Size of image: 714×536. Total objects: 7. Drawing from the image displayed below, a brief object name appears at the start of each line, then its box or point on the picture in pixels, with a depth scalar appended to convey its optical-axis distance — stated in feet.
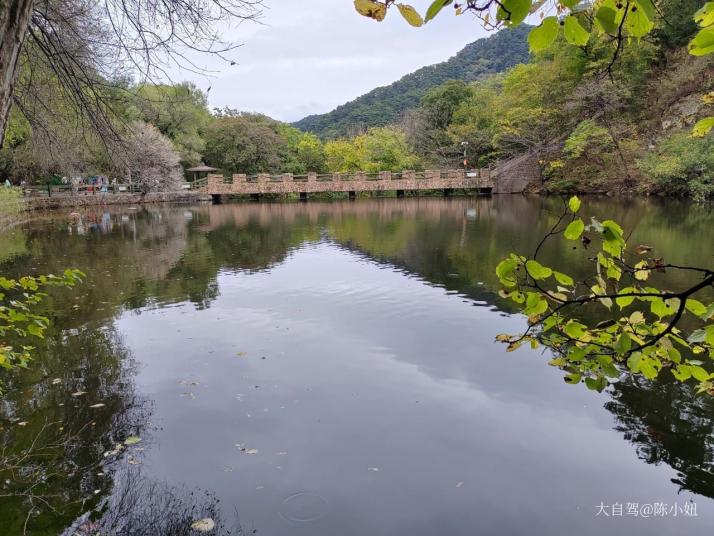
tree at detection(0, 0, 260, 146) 10.55
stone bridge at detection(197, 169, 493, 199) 123.85
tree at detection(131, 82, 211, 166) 127.79
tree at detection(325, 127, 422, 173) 138.21
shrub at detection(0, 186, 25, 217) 72.33
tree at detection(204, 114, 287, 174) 136.05
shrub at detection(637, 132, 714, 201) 76.64
